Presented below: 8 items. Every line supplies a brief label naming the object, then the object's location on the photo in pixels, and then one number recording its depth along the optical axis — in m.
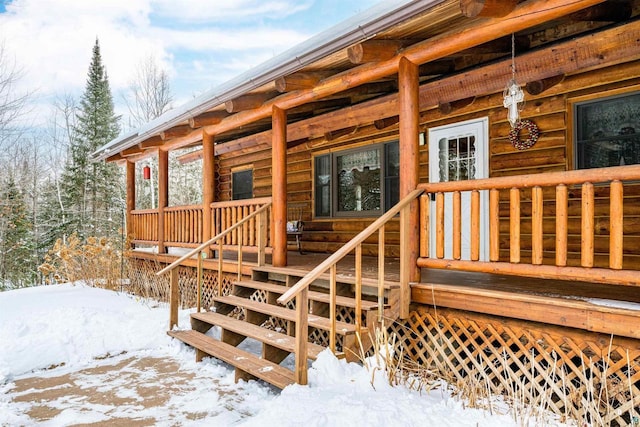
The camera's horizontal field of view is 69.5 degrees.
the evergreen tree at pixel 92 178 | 20.97
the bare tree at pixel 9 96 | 18.00
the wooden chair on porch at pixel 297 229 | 8.17
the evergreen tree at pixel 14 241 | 18.66
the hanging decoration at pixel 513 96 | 4.57
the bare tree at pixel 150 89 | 21.55
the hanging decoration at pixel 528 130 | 5.59
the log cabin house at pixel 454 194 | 3.39
